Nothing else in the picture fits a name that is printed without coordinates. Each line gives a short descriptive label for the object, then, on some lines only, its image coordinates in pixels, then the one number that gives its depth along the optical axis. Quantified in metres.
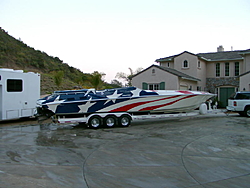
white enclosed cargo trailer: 12.02
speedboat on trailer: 11.08
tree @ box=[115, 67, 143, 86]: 38.16
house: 20.77
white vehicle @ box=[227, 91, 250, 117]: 14.59
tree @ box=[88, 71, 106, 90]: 25.48
